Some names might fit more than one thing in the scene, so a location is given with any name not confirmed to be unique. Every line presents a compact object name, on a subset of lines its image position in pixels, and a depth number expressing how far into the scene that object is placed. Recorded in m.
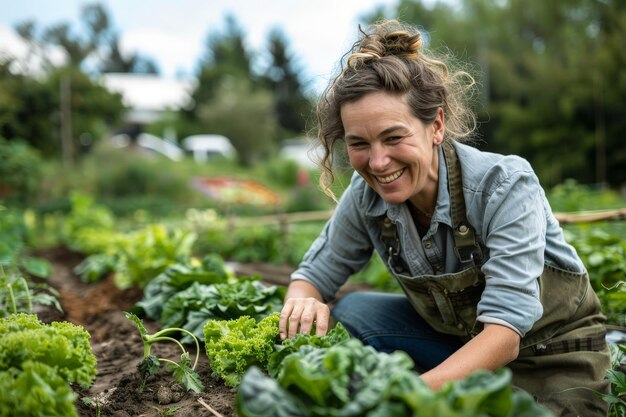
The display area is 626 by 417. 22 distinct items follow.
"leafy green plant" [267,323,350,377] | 2.04
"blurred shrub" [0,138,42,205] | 6.49
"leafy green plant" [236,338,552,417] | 1.36
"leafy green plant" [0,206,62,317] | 3.05
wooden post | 16.33
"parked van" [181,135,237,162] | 28.00
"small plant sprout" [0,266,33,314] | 3.02
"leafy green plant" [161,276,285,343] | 2.90
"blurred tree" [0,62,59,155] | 14.55
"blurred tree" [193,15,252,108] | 36.53
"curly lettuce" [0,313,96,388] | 1.76
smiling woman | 2.08
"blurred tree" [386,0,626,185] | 18.36
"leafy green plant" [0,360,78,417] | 1.59
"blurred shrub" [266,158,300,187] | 20.42
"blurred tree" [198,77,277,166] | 28.05
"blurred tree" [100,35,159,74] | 56.00
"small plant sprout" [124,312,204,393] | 2.28
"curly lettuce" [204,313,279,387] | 2.28
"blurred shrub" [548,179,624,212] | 6.37
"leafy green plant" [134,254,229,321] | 3.41
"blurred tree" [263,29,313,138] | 42.50
